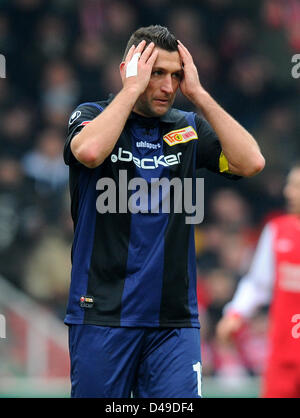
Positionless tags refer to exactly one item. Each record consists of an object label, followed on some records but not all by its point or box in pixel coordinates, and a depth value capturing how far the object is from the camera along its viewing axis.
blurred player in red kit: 11.63
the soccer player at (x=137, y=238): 7.45
